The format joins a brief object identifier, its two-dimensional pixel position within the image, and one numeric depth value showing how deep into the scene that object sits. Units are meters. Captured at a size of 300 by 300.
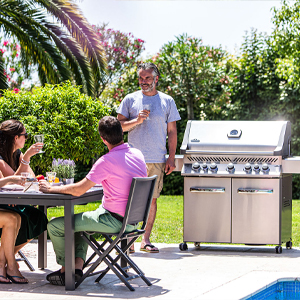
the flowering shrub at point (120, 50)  21.00
